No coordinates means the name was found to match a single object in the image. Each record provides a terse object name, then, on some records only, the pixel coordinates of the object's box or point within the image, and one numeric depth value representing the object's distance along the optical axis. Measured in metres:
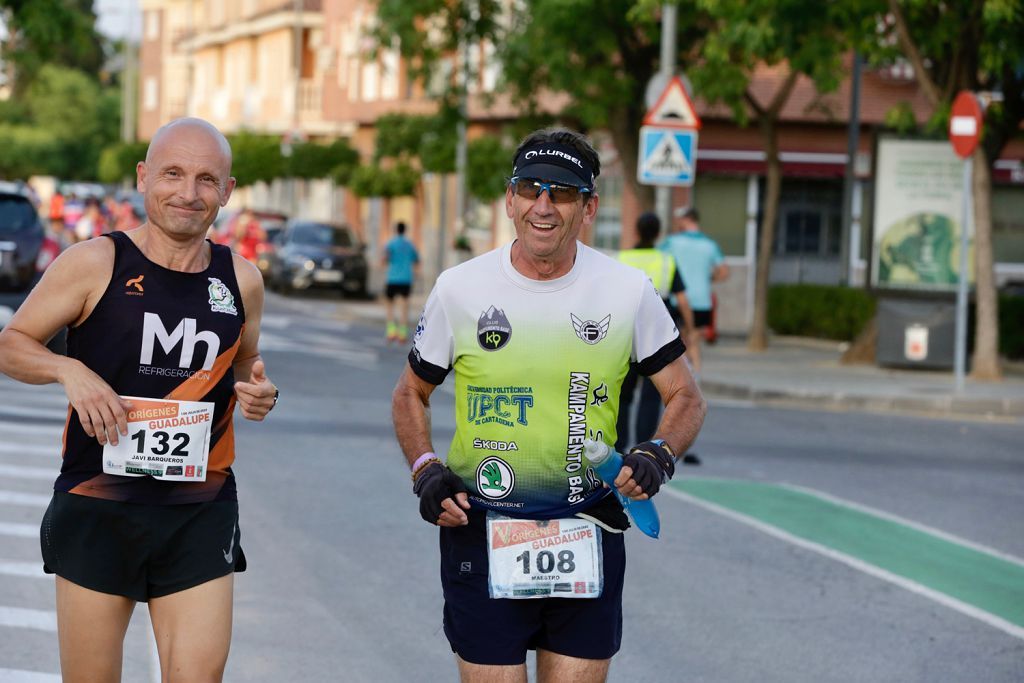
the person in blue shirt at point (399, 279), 26.61
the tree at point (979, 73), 20.95
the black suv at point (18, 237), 21.33
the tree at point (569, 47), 26.02
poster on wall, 23.38
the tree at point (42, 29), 23.94
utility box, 22.20
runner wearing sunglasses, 4.48
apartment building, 35.62
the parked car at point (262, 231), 42.09
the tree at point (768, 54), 21.14
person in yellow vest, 12.38
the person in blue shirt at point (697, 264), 14.55
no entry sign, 19.38
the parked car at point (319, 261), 40.03
